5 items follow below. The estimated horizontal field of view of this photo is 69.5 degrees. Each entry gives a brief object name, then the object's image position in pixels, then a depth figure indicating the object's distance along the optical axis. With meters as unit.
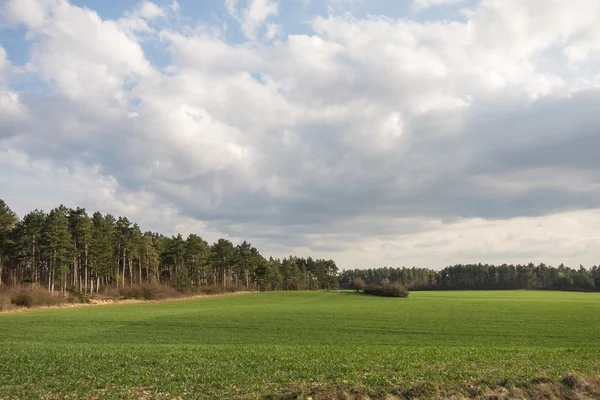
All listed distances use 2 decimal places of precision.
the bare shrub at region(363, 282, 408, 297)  110.38
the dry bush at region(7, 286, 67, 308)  64.50
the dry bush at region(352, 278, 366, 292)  124.97
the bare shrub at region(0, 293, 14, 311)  60.30
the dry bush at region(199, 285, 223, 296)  113.79
